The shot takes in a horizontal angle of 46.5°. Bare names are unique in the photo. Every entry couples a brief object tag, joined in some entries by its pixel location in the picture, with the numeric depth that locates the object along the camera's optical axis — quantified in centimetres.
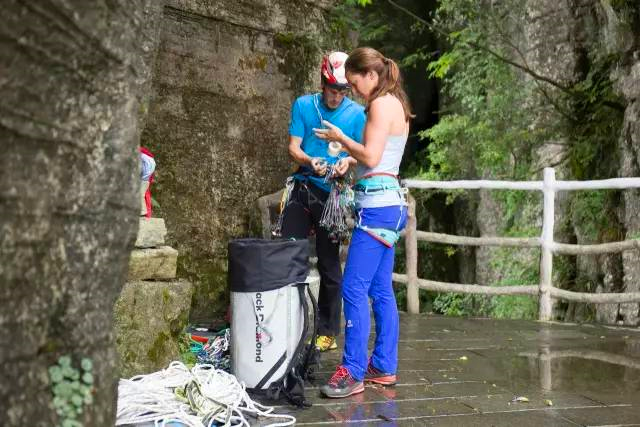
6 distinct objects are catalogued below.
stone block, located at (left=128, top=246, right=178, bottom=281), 384
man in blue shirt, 441
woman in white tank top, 373
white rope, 302
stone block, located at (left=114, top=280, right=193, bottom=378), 369
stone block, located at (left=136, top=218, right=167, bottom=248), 393
